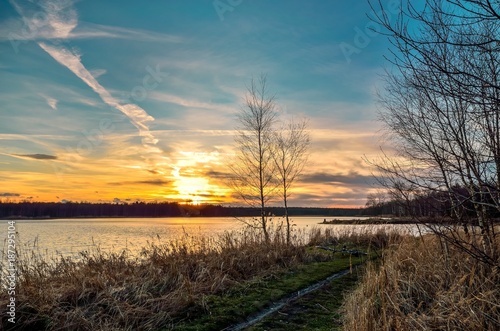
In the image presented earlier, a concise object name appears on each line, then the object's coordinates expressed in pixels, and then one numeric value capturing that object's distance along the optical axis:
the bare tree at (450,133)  3.24
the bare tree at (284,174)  16.09
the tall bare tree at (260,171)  14.78
